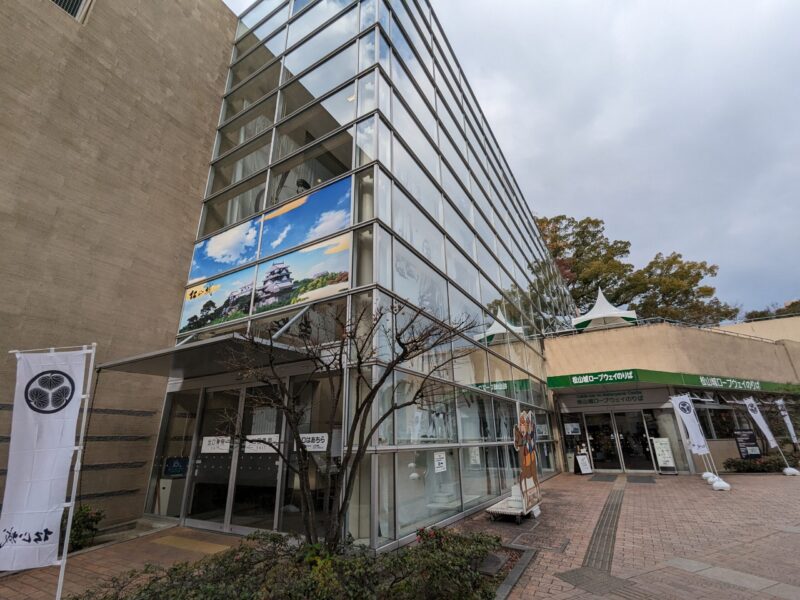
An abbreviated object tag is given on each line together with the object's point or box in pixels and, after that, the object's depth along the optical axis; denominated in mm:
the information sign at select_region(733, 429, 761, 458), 16164
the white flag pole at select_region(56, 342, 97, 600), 4455
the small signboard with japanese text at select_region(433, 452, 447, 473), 8164
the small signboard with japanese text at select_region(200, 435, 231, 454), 8695
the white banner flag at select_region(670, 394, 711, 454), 12680
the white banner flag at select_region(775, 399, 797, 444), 15586
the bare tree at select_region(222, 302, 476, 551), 5109
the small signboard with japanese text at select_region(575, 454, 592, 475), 17078
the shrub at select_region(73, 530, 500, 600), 3793
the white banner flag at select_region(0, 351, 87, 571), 4688
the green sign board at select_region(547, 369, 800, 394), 15648
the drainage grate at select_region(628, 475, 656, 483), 14134
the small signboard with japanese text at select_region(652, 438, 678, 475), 15586
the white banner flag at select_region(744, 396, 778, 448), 14586
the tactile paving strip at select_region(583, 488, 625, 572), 5863
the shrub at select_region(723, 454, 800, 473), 14703
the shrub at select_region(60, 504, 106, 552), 7148
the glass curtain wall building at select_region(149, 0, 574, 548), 7859
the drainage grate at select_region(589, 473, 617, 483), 14848
